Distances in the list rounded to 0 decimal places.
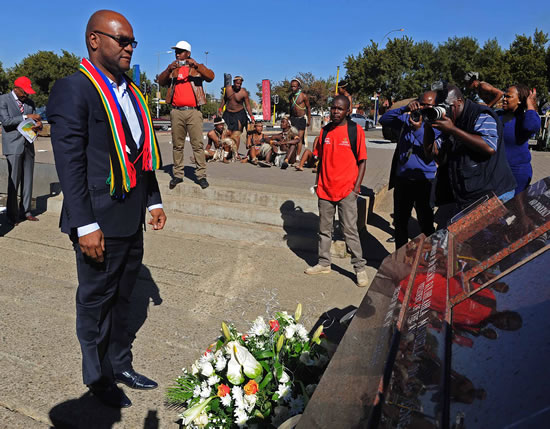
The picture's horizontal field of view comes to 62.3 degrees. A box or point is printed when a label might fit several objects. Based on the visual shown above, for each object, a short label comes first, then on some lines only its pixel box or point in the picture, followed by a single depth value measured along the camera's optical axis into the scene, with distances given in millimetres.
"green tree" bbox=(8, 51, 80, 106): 47062
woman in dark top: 4574
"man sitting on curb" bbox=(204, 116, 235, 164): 10562
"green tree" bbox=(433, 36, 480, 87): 46631
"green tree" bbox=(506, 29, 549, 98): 35094
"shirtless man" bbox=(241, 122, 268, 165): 10781
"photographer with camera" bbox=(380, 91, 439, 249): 4758
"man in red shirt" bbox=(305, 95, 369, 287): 4570
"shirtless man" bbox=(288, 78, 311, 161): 10727
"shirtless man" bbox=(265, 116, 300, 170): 10148
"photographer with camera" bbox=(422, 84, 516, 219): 3480
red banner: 23769
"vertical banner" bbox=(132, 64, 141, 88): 18608
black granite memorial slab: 1043
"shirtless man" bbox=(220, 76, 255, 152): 10688
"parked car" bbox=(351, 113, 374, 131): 35488
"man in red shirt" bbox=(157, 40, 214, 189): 6520
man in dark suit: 2297
